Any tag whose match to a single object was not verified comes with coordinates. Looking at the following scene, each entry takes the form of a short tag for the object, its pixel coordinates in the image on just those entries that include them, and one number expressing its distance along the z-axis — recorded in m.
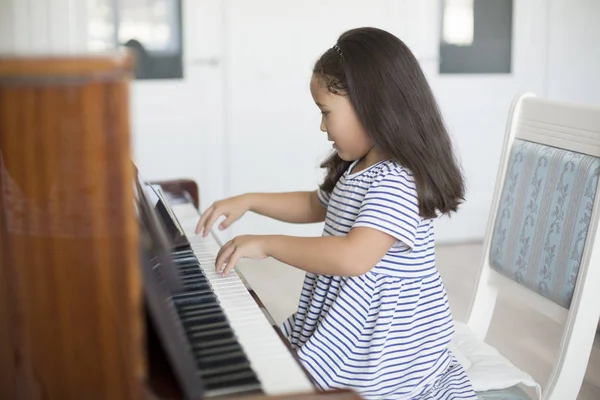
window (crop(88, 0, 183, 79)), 3.68
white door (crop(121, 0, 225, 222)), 3.76
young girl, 1.31
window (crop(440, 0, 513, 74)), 4.12
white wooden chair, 1.42
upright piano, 0.67
